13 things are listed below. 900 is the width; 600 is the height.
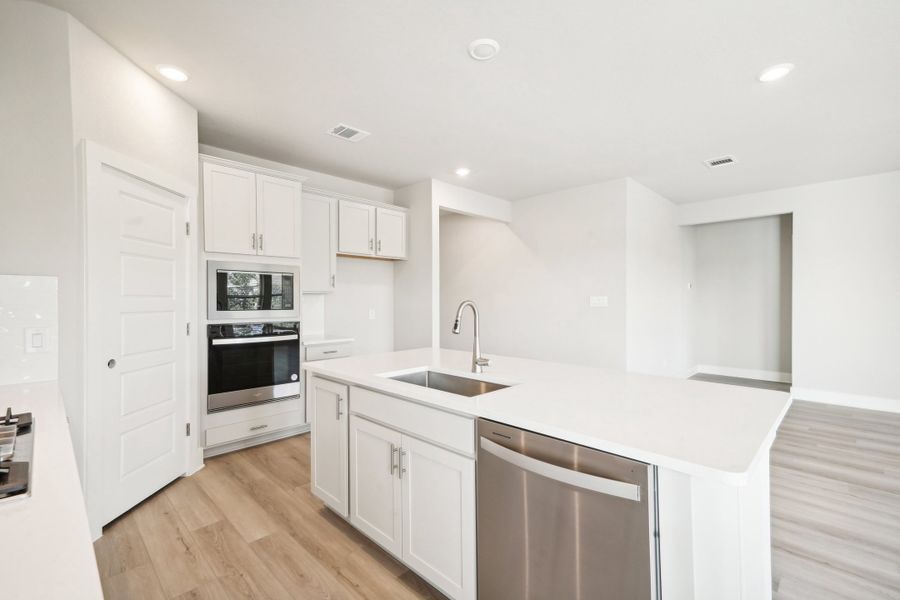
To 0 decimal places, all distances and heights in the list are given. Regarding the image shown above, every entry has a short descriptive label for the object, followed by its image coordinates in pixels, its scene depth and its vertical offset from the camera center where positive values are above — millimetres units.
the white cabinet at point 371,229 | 4242 +739
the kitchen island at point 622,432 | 1062 -428
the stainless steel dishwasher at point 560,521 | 1108 -689
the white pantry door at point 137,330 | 2215 -191
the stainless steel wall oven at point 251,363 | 3199 -551
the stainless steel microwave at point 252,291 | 3182 +55
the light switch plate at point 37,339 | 1920 -194
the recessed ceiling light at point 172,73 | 2436 +1373
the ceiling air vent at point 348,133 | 3297 +1365
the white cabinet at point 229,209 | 3164 +711
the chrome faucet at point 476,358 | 2158 -335
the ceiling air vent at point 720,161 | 4070 +1362
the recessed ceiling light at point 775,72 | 2424 +1358
